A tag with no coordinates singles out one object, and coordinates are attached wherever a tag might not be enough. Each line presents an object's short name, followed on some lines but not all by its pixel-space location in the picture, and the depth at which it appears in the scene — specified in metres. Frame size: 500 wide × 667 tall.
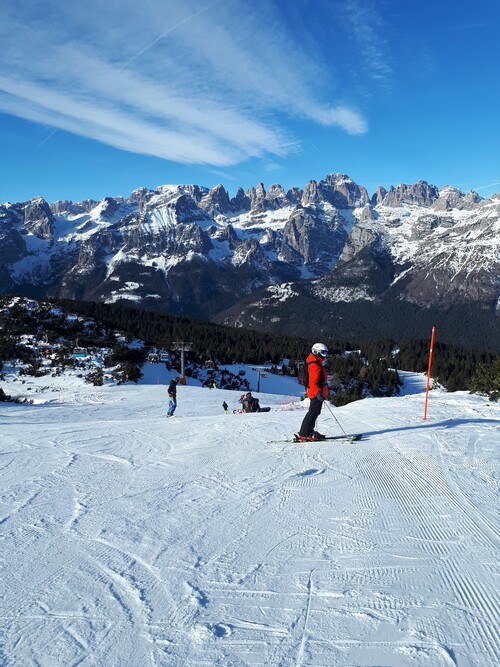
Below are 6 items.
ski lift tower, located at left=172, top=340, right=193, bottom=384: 59.20
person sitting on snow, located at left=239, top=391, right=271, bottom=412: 22.95
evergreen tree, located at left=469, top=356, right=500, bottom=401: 21.12
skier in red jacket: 12.56
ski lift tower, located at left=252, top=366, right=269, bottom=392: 68.70
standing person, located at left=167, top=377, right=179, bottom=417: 23.42
